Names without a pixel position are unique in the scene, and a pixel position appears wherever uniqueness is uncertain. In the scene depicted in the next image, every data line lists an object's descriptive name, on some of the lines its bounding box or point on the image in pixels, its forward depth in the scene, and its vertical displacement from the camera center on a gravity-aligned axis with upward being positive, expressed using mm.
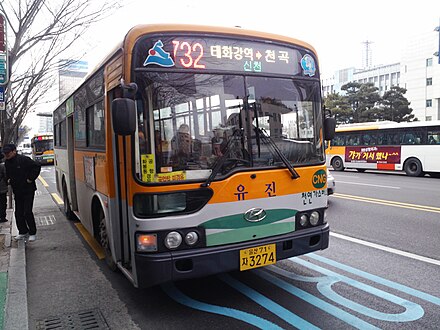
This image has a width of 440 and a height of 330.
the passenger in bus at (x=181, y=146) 3688 +42
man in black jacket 6363 -321
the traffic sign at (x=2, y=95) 7120 +1128
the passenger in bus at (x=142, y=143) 3602 +80
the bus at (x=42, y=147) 29938 +714
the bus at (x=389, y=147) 17453 -244
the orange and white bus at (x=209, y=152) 3613 -28
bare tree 7961 +2411
